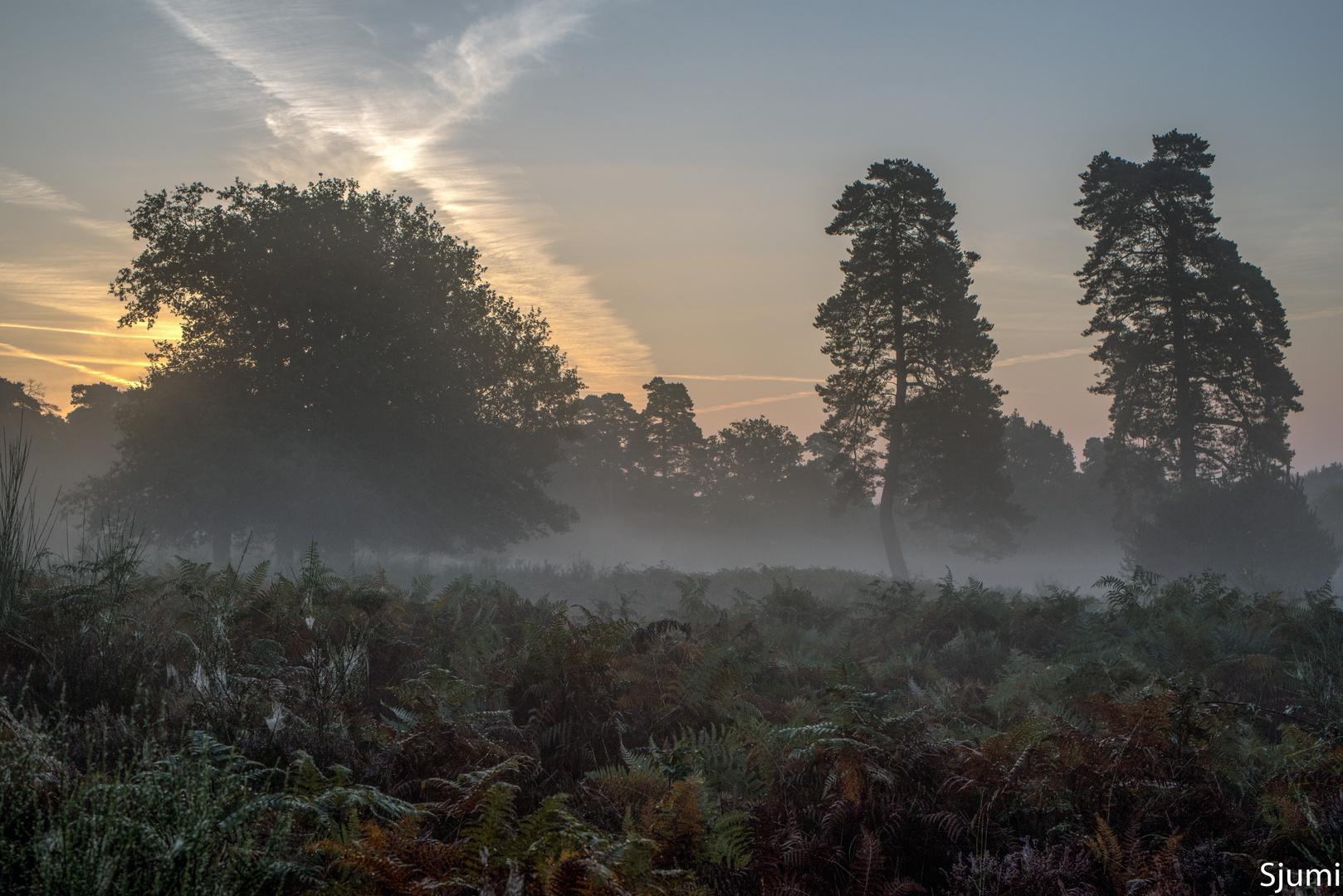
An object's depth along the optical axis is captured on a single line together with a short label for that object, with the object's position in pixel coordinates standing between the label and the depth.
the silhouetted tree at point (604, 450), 59.12
